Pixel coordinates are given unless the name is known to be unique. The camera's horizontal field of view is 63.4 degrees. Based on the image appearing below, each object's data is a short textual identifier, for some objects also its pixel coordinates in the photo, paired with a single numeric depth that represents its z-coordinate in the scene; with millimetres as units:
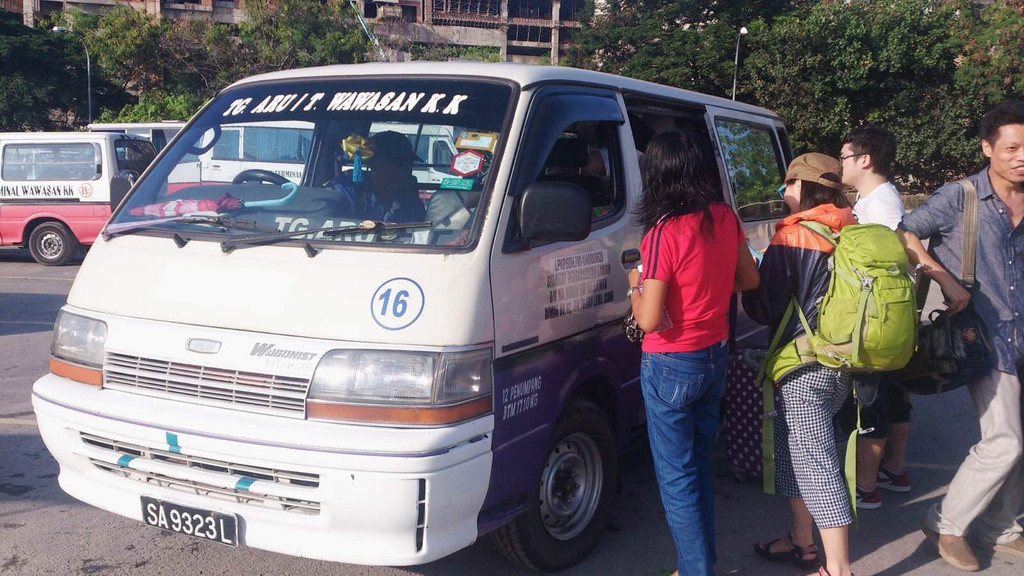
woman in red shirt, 3018
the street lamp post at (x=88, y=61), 36562
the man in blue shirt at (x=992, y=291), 3621
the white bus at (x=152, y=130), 19453
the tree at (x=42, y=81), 36750
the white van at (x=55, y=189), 14125
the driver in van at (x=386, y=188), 3330
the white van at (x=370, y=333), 2779
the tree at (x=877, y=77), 32406
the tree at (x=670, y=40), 36000
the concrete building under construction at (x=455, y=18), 66188
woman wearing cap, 3330
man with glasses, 4203
